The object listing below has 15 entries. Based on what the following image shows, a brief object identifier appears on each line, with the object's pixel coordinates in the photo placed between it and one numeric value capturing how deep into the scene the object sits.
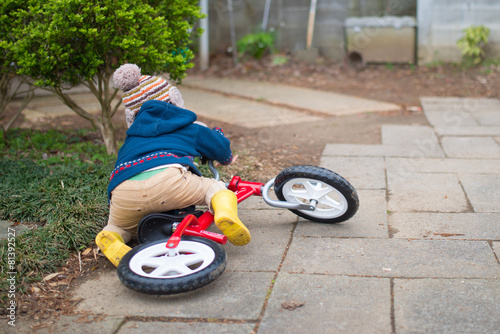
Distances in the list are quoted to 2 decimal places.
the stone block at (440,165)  4.35
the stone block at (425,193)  3.57
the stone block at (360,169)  4.11
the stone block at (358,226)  3.15
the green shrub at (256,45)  9.86
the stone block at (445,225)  3.10
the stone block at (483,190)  3.56
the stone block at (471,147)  4.76
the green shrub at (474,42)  8.49
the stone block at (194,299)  2.38
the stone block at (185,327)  2.23
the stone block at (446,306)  2.18
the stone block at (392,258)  2.66
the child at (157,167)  2.77
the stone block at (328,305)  2.21
